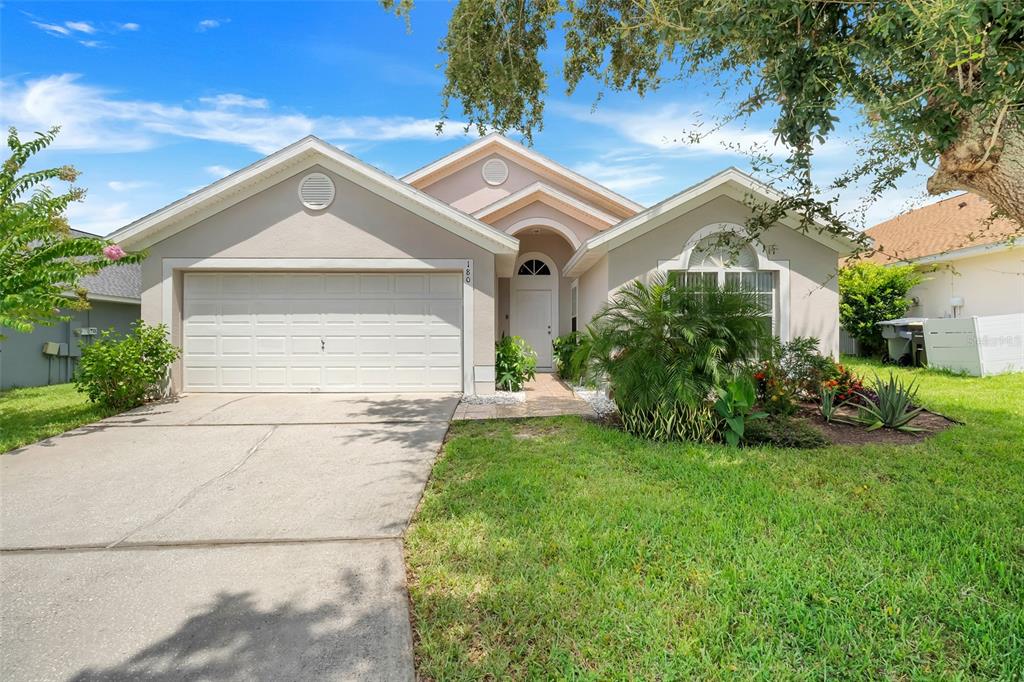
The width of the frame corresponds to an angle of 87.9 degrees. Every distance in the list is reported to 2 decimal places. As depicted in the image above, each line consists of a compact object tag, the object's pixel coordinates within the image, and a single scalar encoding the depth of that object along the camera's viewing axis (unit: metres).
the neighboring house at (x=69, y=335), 12.55
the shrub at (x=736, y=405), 6.29
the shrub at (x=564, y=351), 12.87
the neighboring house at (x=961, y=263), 13.66
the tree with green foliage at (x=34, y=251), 6.87
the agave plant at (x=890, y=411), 7.18
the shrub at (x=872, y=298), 15.69
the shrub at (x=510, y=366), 11.11
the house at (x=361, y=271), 10.01
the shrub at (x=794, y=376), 7.80
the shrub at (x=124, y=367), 8.64
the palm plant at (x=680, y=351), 6.37
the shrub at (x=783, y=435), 6.46
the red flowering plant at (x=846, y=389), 8.40
